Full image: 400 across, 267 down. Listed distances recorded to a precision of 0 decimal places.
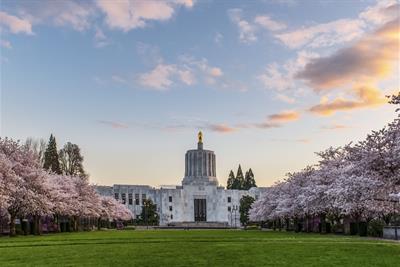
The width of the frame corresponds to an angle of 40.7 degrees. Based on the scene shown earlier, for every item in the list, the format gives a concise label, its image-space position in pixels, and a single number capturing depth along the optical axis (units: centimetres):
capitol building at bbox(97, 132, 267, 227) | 18775
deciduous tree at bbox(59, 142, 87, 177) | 11262
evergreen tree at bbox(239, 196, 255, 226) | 15700
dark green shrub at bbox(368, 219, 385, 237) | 5181
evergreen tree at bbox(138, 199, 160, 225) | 15688
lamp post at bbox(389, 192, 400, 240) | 4290
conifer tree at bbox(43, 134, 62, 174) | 10419
